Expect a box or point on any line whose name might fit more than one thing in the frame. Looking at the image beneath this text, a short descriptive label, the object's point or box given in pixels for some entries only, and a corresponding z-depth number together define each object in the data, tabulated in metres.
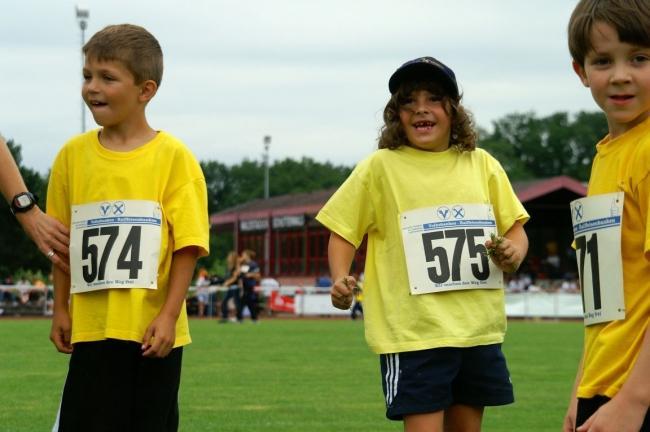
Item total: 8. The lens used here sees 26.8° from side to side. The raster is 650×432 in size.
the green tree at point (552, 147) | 124.31
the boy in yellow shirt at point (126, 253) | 5.16
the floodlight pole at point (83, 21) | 39.94
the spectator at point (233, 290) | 35.88
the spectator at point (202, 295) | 44.00
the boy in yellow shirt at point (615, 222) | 3.41
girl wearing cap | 5.60
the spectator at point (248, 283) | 35.28
